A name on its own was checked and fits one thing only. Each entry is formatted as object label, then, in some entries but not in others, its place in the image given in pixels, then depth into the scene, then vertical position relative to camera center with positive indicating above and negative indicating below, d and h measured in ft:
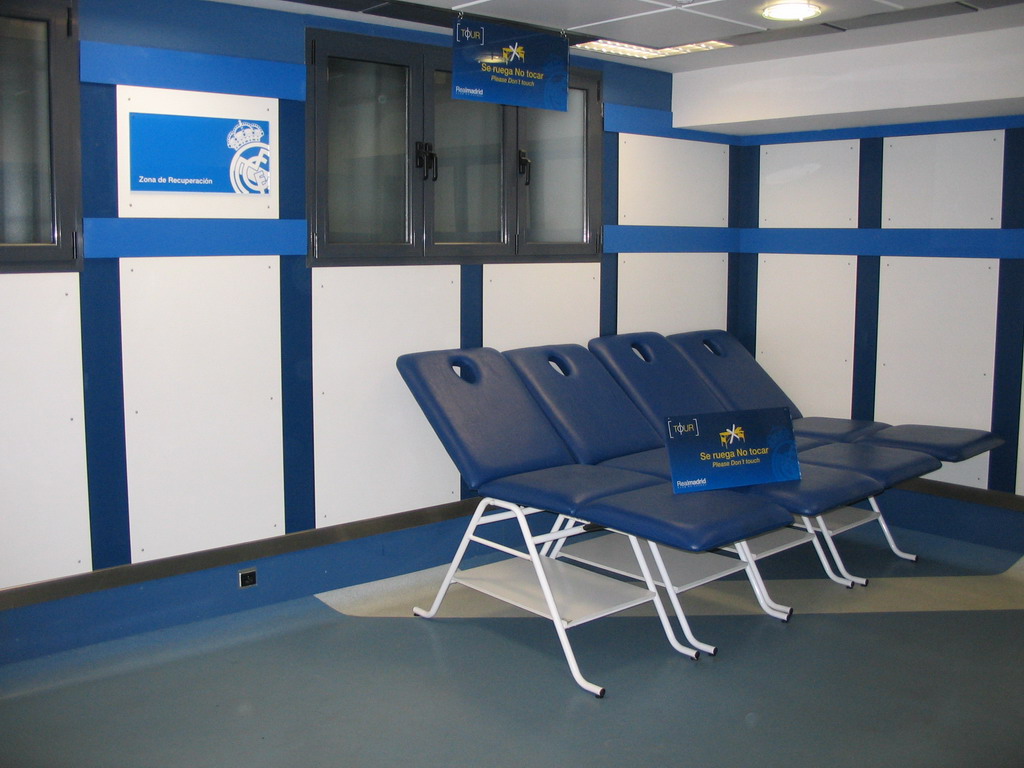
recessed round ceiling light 13.76 +3.75
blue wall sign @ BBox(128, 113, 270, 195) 13.46 +1.76
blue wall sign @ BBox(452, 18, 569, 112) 15.53 +3.44
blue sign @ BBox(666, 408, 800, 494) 13.51 -2.23
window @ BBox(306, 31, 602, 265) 15.26 +1.94
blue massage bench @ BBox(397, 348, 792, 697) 12.48 -2.76
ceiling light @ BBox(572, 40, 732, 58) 16.78 +3.96
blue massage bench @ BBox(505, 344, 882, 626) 14.06 -2.69
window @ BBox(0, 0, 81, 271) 12.44 +1.78
